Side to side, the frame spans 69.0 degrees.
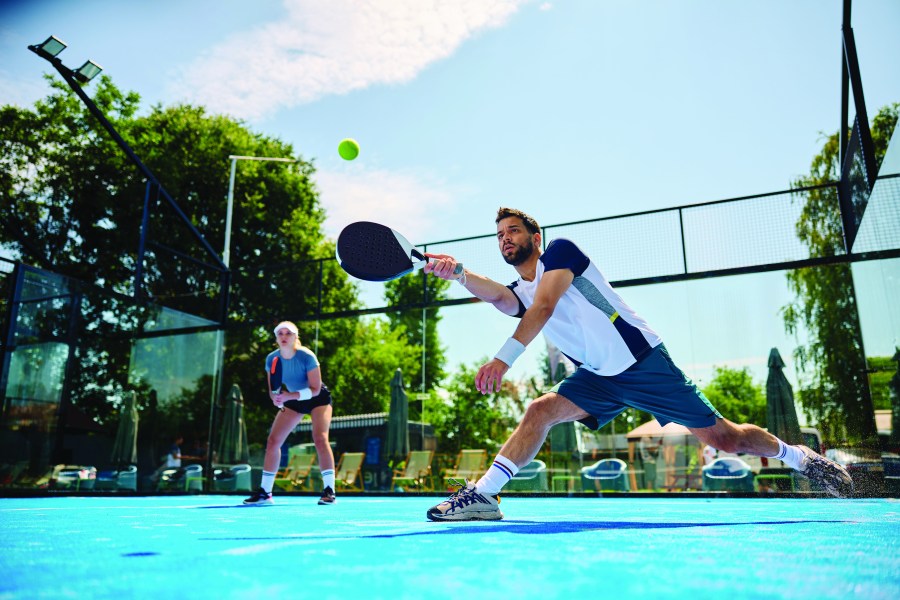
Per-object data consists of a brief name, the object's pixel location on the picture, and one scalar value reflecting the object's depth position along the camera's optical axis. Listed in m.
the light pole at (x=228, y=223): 16.56
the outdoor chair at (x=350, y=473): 12.90
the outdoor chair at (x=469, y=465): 12.15
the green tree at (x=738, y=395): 10.11
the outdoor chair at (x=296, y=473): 12.98
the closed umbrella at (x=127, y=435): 11.33
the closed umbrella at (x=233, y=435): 12.59
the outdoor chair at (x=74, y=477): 9.83
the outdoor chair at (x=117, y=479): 10.87
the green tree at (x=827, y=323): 9.85
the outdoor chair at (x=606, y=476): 10.88
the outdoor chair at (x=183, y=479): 11.79
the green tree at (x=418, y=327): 13.14
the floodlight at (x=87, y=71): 9.60
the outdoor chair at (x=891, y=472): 7.70
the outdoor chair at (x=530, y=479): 10.70
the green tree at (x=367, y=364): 13.81
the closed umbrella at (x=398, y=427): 12.20
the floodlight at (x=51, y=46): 9.07
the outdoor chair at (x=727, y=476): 9.69
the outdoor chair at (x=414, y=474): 12.24
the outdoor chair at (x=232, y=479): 12.36
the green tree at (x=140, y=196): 19.66
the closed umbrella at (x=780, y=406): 9.60
